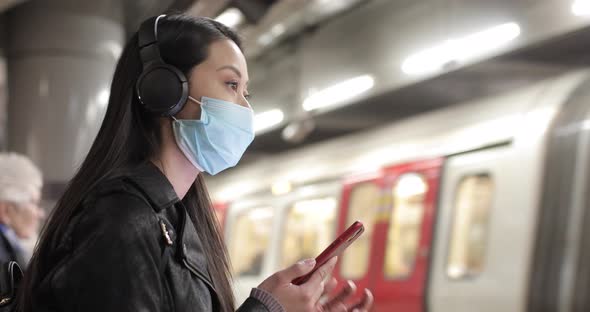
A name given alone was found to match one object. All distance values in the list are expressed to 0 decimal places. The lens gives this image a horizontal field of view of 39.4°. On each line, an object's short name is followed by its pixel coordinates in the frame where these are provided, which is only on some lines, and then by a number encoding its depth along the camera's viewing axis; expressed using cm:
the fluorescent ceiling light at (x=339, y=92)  775
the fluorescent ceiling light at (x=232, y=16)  612
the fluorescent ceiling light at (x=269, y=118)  942
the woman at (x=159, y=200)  155
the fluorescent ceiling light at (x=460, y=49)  596
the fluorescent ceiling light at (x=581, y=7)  521
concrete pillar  630
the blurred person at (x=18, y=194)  402
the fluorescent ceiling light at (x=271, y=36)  764
